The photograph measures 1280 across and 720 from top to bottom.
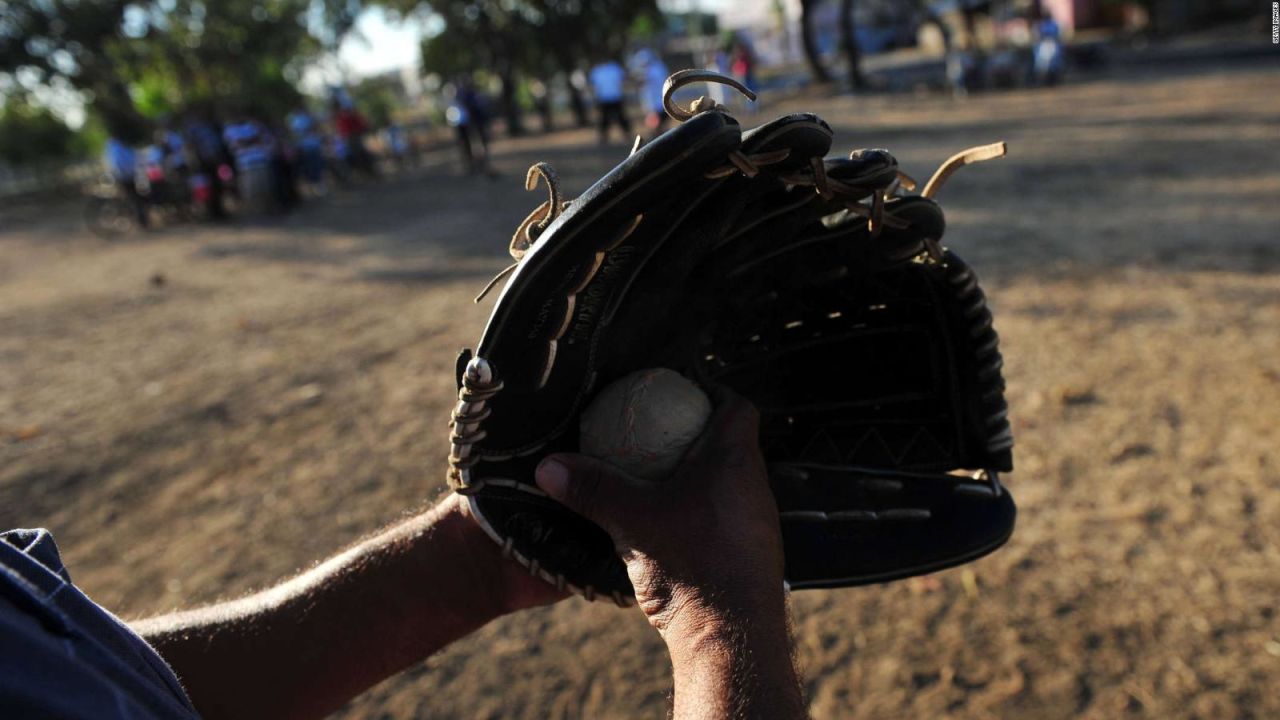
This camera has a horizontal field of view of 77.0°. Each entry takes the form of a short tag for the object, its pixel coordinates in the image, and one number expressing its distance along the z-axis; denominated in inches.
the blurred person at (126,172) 531.2
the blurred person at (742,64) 727.1
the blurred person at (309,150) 645.9
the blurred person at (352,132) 677.9
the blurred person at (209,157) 530.3
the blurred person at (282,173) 539.2
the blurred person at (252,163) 514.6
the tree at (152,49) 845.2
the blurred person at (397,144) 778.8
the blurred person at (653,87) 591.5
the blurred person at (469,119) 572.4
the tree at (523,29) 995.3
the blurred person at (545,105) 1033.5
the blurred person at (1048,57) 732.7
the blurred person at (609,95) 587.8
